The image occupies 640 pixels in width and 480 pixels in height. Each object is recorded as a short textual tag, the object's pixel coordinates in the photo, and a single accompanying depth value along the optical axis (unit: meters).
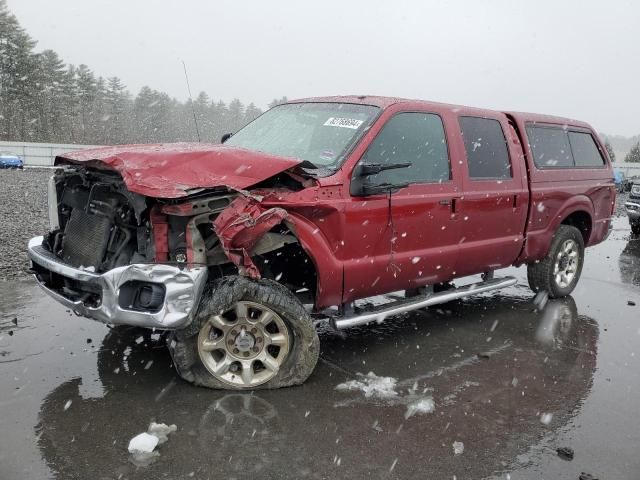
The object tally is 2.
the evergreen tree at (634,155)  41.34
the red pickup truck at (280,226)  3.41
